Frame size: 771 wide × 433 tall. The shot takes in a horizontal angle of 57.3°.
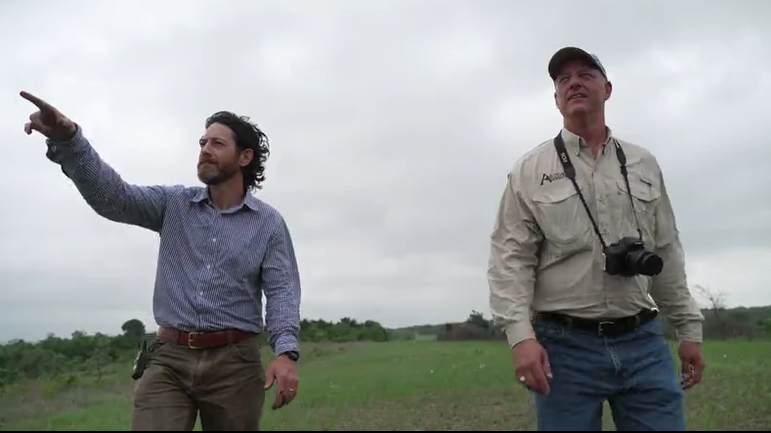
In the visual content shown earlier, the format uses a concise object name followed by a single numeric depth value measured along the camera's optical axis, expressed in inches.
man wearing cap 93.8
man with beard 106.9
